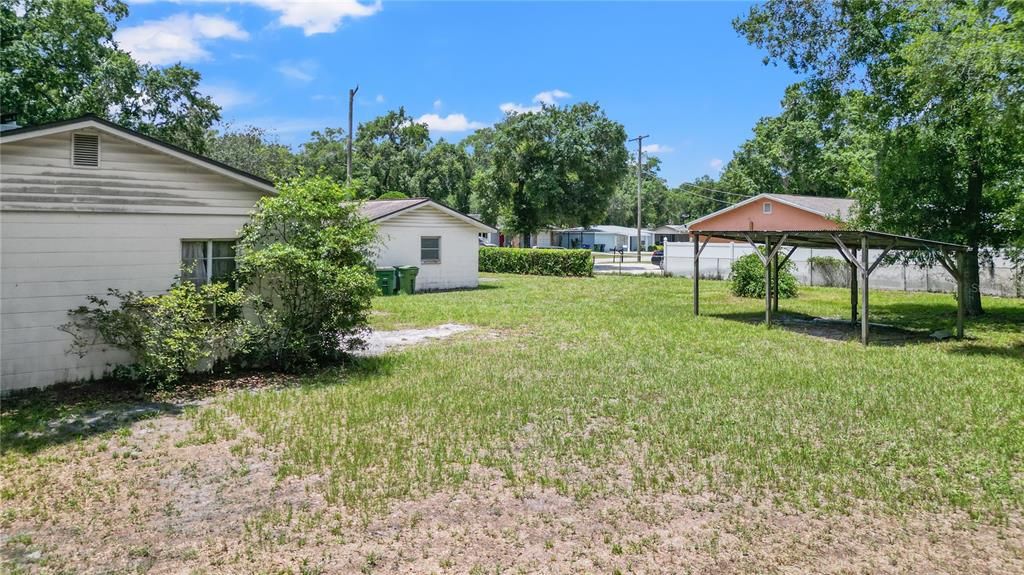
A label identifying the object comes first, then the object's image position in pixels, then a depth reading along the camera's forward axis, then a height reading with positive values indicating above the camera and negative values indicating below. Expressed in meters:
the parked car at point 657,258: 35.45 +1.38
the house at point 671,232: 56.73 +4.99
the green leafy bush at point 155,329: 7.32 -0.61
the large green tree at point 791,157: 36.34 +8.07
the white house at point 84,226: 7.16 +0.66
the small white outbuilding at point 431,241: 20.48 +1.39
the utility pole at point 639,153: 35.97 +7.55
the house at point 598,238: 64.94 +4.72
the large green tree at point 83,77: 19.59 +7.46
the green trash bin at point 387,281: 19.52 -0.02
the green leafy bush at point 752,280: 19.06 +0.10
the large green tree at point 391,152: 44.16 +9.28
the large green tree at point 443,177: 44.66 +7.51
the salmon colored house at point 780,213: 27.34 +3.33
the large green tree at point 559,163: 33.03 +6.36
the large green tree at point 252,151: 45.75 +9.76
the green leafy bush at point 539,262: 27.88 +0.91
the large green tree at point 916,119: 11.63 +3.39
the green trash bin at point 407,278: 19.98 +0.08
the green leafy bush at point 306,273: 8.46 +0.09
